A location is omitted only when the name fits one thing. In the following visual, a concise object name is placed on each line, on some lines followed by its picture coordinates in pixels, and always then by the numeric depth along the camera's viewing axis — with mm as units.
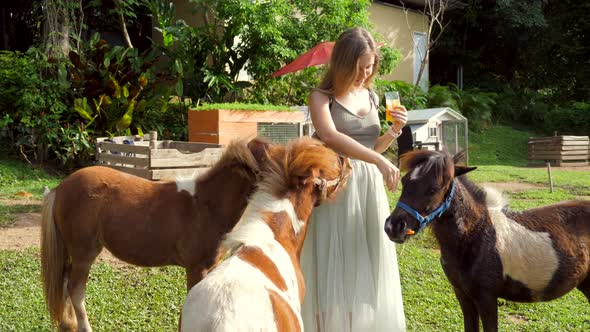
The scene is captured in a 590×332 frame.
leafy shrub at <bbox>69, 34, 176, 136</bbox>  10891
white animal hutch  13031
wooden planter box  9484
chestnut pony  3781
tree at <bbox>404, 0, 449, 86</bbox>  16703
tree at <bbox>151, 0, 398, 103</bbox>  11820
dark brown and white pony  3422
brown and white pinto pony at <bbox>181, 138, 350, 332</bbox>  2043
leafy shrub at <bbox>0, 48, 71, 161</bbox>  10484
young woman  3312
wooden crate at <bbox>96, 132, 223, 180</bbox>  6445
